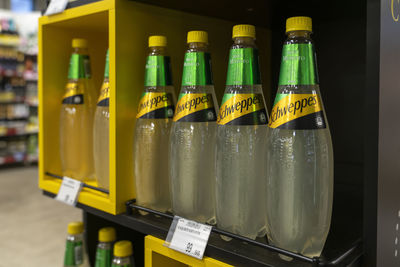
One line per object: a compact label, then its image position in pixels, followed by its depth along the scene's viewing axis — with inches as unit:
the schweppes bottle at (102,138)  43.3
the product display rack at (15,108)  233.6
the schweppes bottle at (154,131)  36.4
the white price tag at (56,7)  43.9
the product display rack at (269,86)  26.8
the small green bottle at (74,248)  49.4
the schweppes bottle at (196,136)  32.9
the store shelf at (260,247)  26.8
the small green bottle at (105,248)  46.8
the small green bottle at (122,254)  42.7
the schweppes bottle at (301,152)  26.5
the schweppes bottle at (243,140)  29.6
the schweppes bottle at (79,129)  47.5
